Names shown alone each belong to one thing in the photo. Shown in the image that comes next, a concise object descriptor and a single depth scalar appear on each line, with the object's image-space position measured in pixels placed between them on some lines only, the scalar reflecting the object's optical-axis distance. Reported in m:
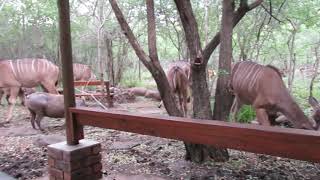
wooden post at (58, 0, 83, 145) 3.10
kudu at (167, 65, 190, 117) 7.32
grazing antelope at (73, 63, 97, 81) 11.44
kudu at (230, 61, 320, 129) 4.53
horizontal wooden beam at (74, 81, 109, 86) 8.48
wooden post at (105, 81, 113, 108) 8.26
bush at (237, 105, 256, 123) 6.03
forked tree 3.76
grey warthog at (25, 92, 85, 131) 5.86
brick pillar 3.13
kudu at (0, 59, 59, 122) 7.78
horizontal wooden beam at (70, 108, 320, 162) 1.82
